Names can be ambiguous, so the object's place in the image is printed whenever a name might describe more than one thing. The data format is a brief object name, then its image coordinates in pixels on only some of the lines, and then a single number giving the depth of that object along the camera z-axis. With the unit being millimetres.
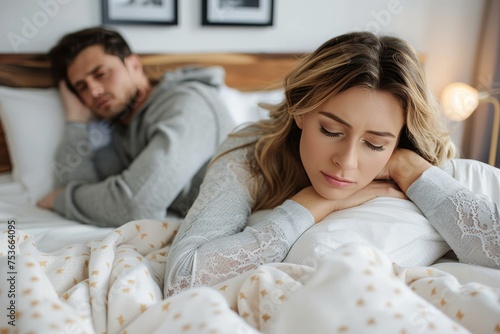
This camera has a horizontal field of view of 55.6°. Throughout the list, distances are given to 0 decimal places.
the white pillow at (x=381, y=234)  1027
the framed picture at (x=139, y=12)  2045
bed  722
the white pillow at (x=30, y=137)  1834
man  1665
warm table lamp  2221
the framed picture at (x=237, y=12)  2205
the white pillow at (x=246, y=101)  2062
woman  1067
